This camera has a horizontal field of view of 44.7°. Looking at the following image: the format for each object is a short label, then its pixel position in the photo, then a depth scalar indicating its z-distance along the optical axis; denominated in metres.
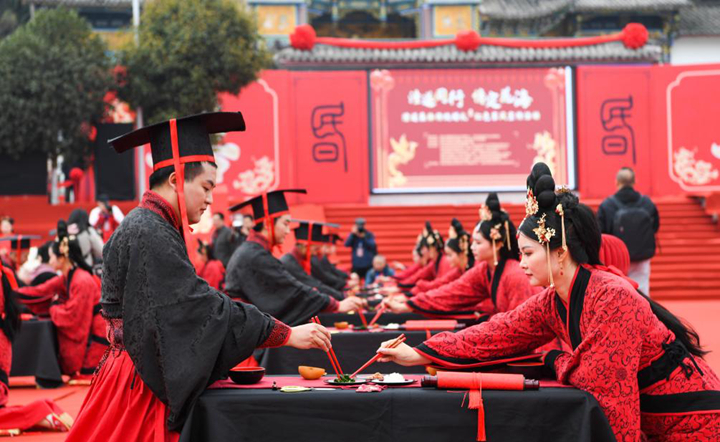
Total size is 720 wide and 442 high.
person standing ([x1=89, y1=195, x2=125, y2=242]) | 10.70
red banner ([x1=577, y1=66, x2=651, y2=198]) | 17.08
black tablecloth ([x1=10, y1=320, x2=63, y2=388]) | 6.71
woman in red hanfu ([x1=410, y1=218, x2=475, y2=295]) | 6.89
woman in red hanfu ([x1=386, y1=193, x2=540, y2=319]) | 4.64
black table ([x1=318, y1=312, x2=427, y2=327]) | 5.49
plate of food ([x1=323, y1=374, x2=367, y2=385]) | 2.78
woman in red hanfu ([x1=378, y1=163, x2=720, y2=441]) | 2.56
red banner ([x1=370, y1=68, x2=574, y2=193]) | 17.02
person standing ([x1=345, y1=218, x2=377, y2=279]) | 12.57
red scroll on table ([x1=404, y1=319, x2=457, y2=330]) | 4.70
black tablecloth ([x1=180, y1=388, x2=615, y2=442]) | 2.55
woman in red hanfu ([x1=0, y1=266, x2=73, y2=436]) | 4.77
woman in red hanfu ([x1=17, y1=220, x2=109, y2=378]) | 6.77
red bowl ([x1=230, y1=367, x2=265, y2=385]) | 2.78
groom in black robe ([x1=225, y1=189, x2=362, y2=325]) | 5.21
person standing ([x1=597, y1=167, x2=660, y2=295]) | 7.26
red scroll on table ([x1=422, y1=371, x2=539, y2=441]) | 2.55
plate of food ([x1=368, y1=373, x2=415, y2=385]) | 2.76
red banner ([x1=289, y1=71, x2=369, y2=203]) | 16.72
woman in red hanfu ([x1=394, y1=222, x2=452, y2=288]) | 9.01
